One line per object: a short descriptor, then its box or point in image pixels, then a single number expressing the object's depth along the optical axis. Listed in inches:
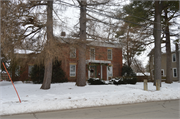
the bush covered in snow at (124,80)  679.2
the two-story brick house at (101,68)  881.2
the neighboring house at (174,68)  1273.4
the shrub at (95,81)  626.2
